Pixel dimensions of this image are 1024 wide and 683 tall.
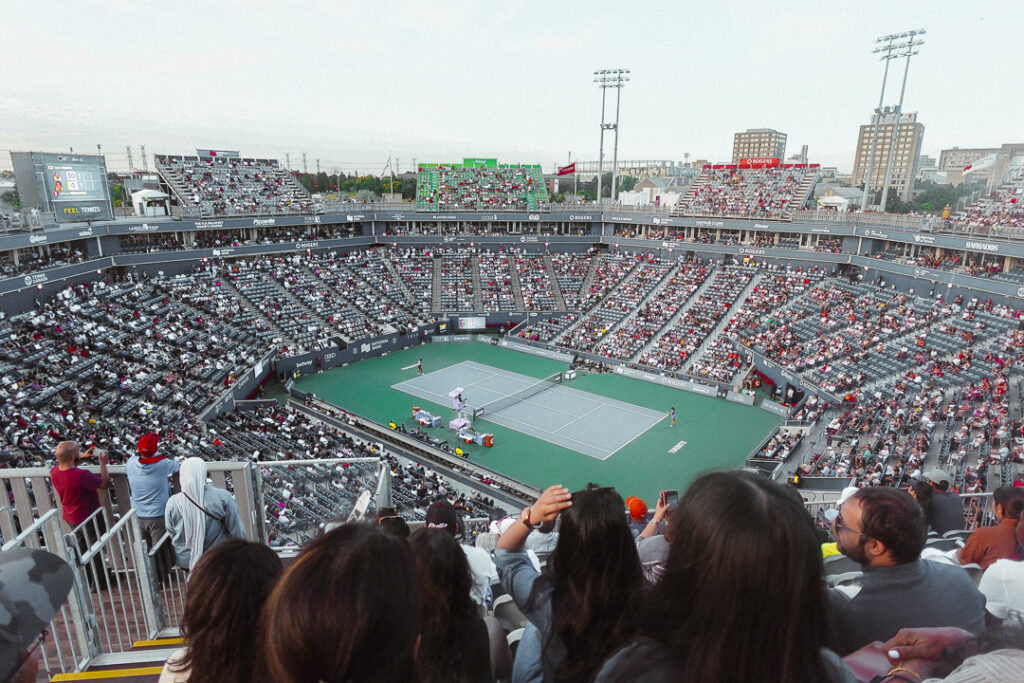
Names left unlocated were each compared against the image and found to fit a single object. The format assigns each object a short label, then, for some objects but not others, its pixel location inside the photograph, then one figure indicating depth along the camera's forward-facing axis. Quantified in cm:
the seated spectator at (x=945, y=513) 621
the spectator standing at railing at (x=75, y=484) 504
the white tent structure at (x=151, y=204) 4316
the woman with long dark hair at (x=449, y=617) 267
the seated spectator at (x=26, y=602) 176
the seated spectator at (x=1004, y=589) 310
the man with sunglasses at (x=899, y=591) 280
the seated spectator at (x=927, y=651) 232
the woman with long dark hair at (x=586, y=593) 260
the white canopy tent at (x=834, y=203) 4855
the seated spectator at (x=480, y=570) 387
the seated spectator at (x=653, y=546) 331
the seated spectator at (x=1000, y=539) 441
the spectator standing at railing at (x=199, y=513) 439
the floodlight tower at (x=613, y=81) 5166
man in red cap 520
